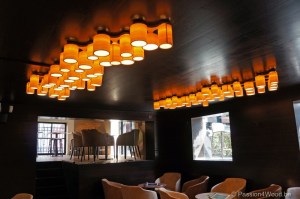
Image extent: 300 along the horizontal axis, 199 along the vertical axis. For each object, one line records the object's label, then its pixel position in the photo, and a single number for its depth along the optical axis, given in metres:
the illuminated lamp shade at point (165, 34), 1.96
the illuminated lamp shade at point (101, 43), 2.00
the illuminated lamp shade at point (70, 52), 2.26
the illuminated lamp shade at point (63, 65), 2.40
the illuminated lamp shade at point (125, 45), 2.08
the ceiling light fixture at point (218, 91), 3.54
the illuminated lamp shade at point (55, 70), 2.75
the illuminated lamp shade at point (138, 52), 2.18
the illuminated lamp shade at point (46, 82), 3.04
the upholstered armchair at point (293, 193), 4.39
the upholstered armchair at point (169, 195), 4.27
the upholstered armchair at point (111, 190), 5.42
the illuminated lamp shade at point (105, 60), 2.27
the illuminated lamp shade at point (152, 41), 2.03
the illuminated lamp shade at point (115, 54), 2.25
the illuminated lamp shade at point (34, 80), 3.18
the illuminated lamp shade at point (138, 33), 1.87
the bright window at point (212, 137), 6.36
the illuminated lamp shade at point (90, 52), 2.20
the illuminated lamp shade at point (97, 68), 2.56
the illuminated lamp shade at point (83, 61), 2.35
